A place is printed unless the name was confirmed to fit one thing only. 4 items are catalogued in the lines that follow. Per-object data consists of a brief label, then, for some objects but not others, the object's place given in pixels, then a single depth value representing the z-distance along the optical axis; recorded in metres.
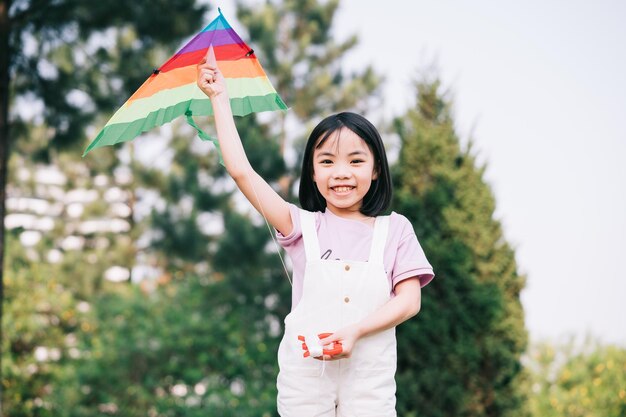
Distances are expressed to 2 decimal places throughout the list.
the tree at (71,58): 6.29
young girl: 1.77
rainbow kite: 2.11
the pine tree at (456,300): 4.75
